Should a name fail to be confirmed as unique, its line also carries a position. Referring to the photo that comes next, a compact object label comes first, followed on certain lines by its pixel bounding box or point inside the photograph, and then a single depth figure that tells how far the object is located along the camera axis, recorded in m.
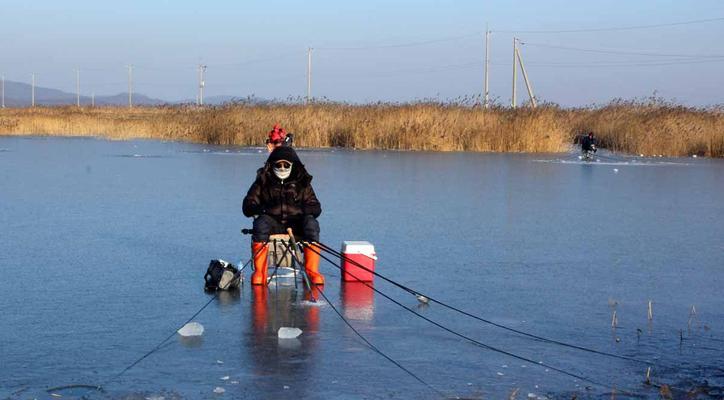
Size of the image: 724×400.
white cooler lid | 10.48
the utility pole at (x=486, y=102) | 41.06
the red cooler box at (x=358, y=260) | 10.49
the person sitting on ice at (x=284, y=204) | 9.94
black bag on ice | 9.85
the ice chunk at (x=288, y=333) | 7.93
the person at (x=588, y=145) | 34.59
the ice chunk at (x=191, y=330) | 8.05
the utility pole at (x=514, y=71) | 67.19
